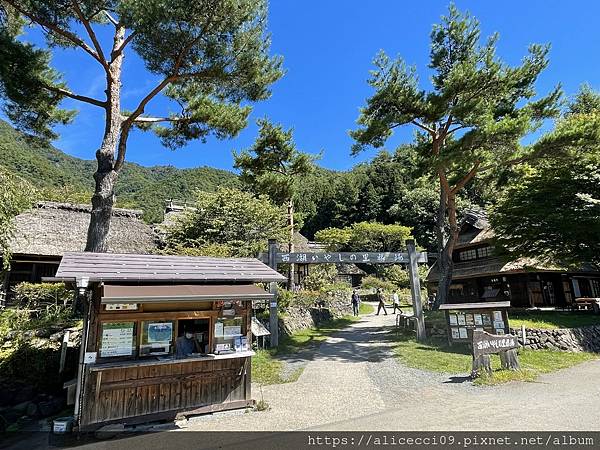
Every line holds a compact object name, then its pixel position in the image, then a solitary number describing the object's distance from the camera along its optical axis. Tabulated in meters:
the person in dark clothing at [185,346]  6.55
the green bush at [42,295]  11.16
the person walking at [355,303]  24.19
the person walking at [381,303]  24.49
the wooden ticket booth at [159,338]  5.82
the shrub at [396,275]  36.56
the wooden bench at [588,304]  17.08
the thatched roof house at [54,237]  15.67
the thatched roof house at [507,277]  21.06
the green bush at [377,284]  35.34
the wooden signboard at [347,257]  13.32
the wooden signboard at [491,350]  8.28
